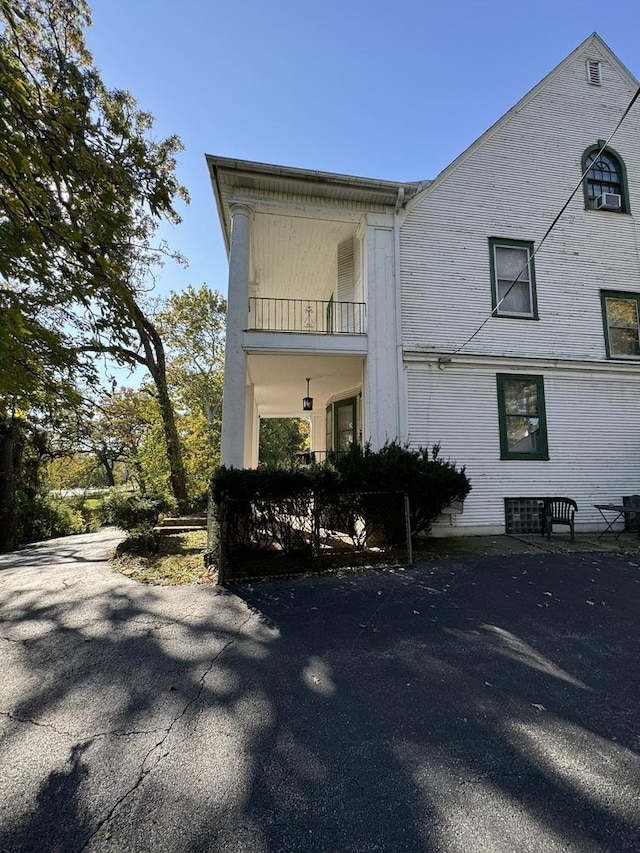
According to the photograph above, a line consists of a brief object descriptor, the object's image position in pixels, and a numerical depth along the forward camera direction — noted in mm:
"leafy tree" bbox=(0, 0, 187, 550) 3373
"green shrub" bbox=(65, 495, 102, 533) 16786
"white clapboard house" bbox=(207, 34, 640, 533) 8260
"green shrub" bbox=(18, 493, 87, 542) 13094
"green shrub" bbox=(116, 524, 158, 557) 7625
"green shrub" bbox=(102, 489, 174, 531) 8750
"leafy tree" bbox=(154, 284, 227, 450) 21891
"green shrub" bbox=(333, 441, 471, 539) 6375
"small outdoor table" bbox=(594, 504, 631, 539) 8538
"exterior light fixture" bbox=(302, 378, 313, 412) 10743
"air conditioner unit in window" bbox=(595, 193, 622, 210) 9648
